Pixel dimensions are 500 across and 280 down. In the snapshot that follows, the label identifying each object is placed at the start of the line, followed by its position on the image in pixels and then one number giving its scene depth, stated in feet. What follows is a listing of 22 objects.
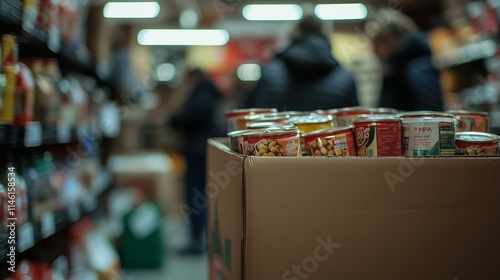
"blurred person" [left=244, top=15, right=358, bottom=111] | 8.71
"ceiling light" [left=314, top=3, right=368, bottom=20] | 23.28
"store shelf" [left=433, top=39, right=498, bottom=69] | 12.38
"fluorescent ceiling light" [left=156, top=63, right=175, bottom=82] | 35.04
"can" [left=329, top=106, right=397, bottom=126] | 4.86
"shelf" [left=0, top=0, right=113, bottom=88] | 5.25
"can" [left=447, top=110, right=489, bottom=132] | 4.71
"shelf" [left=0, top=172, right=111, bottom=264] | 5.55
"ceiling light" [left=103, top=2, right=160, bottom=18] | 23.40
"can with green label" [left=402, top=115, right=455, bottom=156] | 3.76
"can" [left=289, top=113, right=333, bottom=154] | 4.35
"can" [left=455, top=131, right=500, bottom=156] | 3.81
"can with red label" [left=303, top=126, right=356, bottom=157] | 3.77
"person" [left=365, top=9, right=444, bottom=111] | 9.20
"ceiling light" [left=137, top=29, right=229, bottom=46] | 29.78
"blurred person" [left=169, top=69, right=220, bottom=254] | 16.29
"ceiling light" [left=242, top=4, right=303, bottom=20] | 24.07
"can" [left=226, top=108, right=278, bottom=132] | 5.00
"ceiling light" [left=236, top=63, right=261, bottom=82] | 34.83
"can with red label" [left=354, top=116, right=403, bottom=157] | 3.81
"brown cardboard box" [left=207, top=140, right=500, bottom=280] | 3.33
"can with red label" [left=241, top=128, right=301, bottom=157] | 3.64
